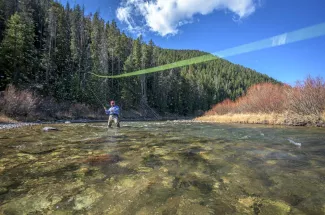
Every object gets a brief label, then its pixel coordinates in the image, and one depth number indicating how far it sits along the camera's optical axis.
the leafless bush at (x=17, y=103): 17.67
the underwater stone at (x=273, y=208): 2.26
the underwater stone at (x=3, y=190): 2.68
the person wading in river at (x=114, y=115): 13.44
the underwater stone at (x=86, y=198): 2.39
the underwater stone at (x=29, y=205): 2.23
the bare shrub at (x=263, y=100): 21.36
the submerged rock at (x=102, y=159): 4.22
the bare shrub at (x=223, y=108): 32.11
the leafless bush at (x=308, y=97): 15.53
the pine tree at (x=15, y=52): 26.11
